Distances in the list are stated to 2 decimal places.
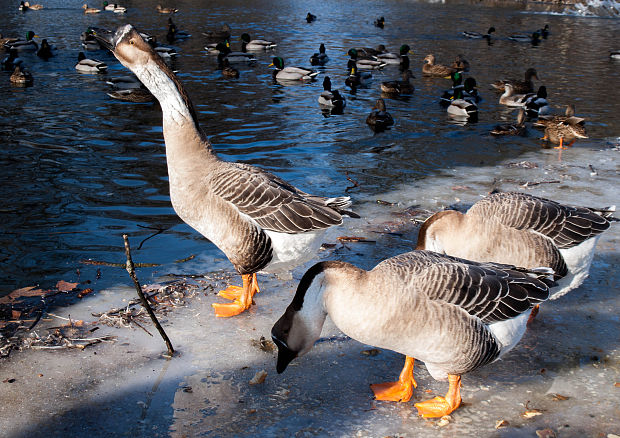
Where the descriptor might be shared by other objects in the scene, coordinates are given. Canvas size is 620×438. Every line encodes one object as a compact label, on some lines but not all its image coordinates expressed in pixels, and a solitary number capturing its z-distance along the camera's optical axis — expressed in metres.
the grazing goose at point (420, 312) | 3.82
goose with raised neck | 5.20
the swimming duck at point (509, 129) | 13.40
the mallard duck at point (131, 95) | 16.42
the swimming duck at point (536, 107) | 15.53
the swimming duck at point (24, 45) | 22.92
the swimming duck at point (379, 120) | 14.16
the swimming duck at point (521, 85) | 18.02
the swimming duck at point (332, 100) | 16.33
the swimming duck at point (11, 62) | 19.78
